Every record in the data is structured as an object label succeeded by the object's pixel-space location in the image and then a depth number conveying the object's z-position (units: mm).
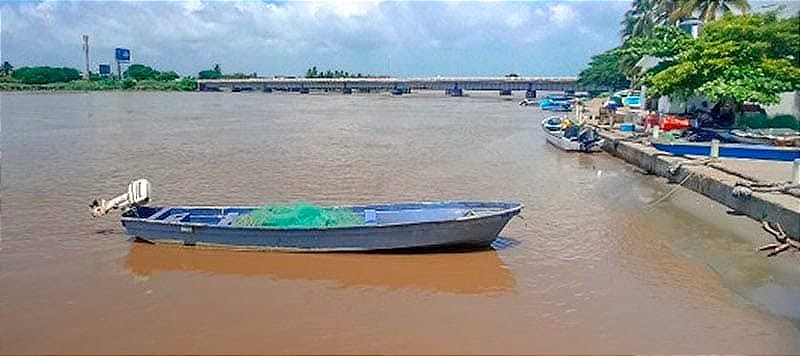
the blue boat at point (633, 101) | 42006
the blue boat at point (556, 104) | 68962
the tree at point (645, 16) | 44659
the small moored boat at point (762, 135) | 20219
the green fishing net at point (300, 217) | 12164
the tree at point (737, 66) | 20266
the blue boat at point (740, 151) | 19250
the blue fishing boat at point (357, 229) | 11805
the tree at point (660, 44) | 25453
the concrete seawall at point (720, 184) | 12771
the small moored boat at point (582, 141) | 28098
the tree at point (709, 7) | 32281
